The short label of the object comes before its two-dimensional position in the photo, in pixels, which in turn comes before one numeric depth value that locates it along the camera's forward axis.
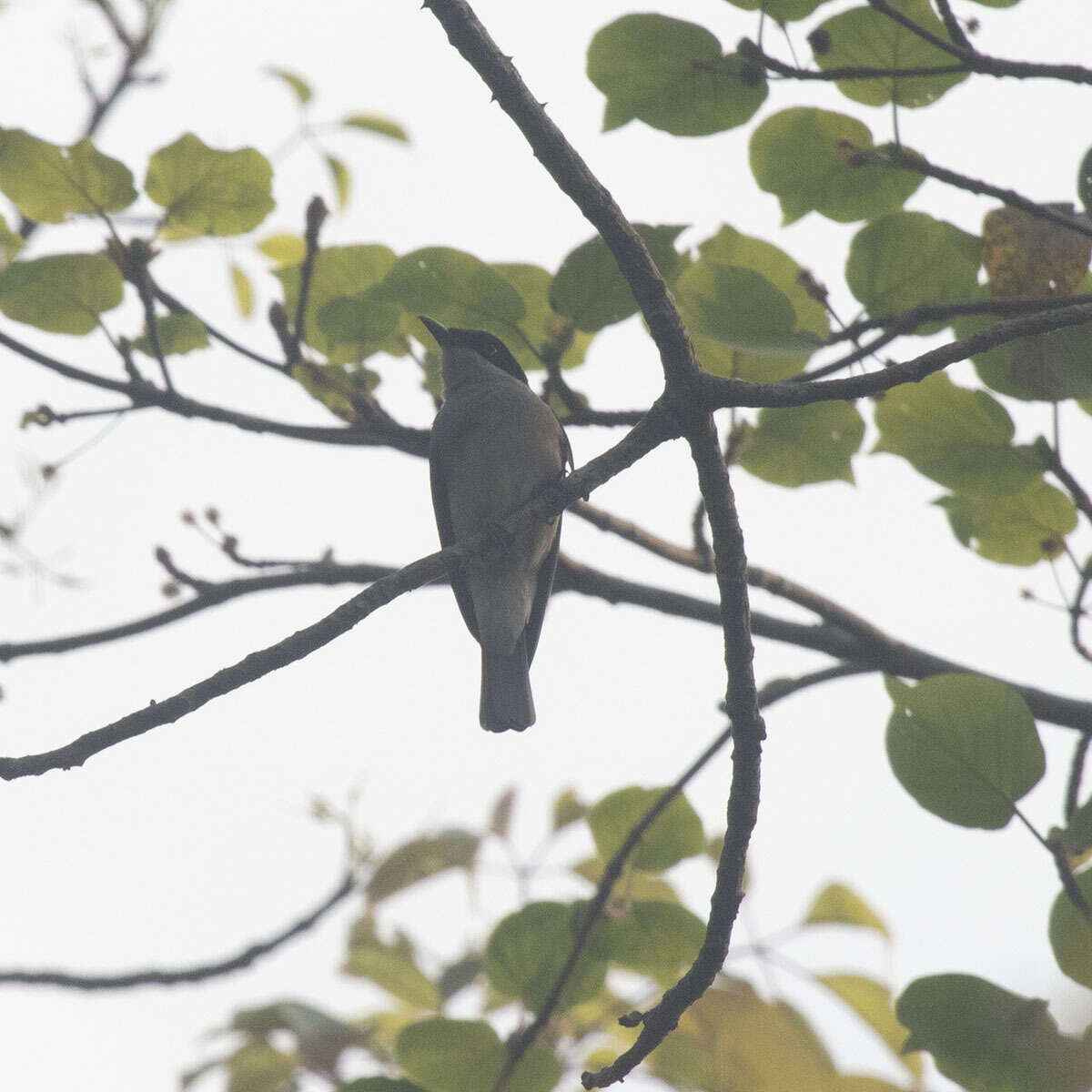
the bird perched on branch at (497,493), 12.13
